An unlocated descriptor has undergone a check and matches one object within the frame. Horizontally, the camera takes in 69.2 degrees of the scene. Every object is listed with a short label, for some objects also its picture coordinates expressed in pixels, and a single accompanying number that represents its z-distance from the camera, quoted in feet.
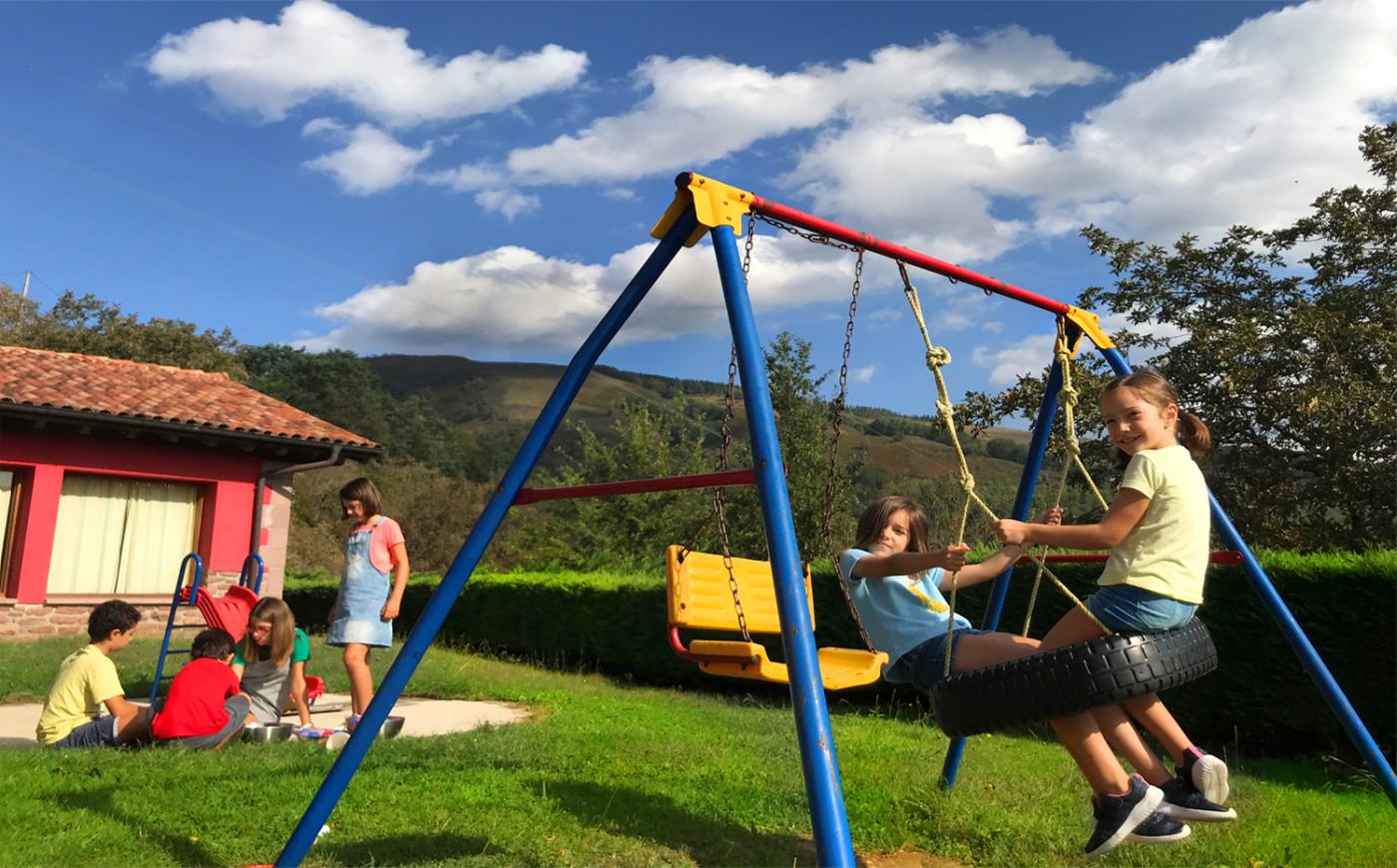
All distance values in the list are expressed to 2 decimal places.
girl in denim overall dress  17.29
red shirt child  16.57
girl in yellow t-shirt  8.61
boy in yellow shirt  16.76
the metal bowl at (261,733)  17.56
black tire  8.25
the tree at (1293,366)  38.93
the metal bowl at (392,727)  18.69
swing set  8.00
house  40.14
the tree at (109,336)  108.99
